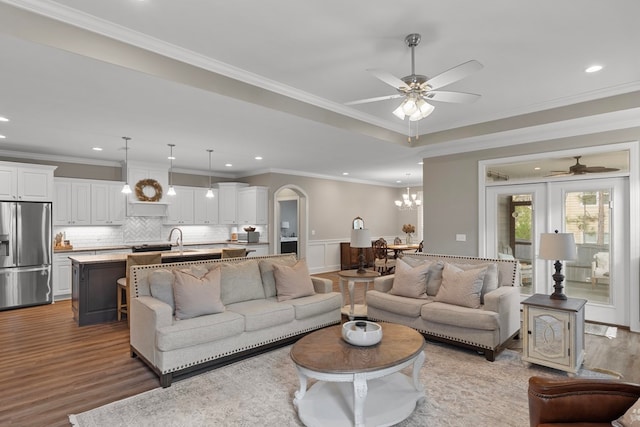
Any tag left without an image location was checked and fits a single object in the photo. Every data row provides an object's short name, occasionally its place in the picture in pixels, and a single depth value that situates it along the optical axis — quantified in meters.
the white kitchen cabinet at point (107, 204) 6.97
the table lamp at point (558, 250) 3.28
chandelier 9.82
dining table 8.56
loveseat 3.52
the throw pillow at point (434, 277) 4.30
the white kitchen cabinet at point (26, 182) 5.71
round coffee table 2.26
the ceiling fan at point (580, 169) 4.61
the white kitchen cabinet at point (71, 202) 6.57
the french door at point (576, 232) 4.51
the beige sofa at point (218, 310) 3.06
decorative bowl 2.59
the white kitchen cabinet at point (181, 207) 8.02
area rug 2.45
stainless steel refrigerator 5.64
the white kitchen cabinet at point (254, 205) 8.31
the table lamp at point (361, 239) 4.85
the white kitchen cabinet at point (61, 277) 6.26
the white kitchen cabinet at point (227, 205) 8.76
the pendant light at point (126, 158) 5.49
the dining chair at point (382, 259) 7.71
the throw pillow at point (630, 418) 1.46
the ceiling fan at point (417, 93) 2.70
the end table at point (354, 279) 4.71
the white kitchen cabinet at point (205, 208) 8.41
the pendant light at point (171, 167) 6.01
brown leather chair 1.63
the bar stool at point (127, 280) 4.62
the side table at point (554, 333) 3.09
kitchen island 4.73
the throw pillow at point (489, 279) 3.90
